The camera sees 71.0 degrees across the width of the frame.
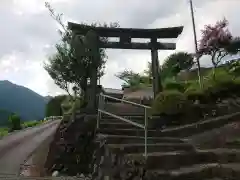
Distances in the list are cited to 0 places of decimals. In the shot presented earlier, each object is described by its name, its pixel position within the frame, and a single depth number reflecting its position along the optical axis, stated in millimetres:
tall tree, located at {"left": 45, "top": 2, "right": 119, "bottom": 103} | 5732
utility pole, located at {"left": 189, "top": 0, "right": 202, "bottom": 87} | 8084
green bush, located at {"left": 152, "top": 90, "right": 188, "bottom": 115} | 4669
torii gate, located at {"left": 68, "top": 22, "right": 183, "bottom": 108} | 6055
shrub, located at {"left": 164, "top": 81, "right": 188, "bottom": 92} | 7595
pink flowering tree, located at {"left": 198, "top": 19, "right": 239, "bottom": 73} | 7820
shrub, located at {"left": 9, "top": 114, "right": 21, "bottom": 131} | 12772
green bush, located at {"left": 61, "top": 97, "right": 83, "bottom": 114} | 5439
